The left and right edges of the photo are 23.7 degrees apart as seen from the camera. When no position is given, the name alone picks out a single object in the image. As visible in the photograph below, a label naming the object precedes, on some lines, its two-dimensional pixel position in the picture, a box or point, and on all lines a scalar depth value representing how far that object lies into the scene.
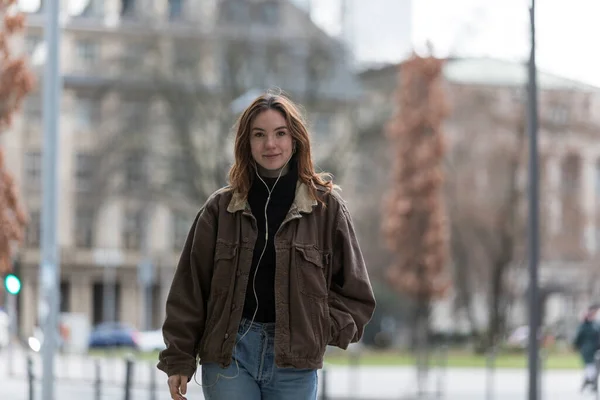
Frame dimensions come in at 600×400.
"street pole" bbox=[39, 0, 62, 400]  16.97
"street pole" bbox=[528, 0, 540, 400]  16.58
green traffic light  11.97
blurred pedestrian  24.77
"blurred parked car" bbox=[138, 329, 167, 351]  61.38
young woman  4.78
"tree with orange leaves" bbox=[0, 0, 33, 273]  16.28
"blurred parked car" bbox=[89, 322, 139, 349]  67.06
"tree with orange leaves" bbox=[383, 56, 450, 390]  37.72
